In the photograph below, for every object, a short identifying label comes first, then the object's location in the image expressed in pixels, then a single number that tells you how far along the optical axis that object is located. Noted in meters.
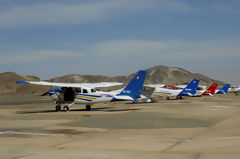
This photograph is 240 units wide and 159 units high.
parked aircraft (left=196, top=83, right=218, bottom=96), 62.08
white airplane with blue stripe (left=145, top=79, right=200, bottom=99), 46.90
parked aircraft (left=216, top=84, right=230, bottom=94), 77.50
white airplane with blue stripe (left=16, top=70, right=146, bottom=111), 26.48
